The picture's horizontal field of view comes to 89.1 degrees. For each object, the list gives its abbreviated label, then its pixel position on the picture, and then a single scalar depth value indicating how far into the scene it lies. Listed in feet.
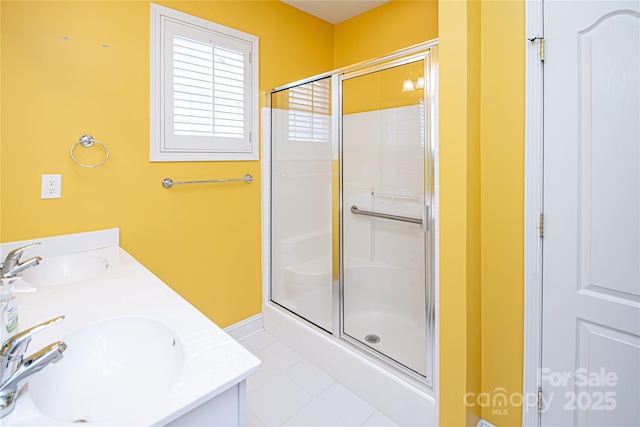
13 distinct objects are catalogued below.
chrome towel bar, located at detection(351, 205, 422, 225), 7.03
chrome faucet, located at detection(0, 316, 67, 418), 2.06
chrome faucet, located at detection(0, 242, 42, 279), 3.22
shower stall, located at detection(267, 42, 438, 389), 5.95
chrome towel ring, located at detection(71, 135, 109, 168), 5.38
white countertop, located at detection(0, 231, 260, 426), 2.14
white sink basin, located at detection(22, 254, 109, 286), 4.91
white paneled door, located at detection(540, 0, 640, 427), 3.81
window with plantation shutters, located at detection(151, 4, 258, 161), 6.23
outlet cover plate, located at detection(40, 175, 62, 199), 5.15
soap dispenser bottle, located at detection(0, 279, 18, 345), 2.64
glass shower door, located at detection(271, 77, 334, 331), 7.34
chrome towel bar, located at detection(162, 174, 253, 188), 6.45
